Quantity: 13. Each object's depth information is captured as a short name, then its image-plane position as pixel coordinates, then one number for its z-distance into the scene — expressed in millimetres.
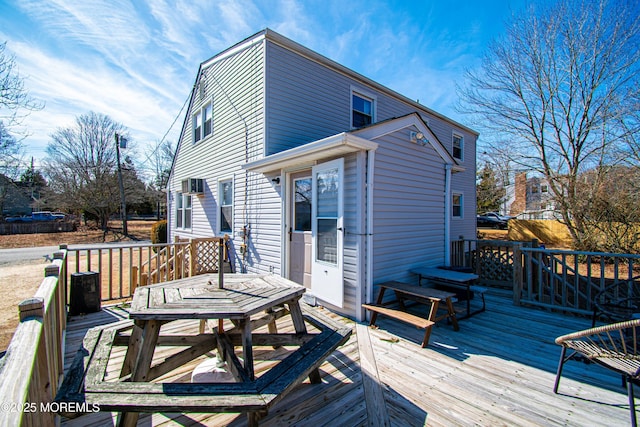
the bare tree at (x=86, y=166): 19281
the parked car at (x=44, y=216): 25281
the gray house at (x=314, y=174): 4312
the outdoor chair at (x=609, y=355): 1900
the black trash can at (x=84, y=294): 4328
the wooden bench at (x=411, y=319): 3322
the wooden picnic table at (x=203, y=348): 1587
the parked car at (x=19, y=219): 24081
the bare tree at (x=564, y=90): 8953
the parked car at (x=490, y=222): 23781
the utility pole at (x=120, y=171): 18375
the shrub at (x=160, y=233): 13617
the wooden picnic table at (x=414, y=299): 3408
